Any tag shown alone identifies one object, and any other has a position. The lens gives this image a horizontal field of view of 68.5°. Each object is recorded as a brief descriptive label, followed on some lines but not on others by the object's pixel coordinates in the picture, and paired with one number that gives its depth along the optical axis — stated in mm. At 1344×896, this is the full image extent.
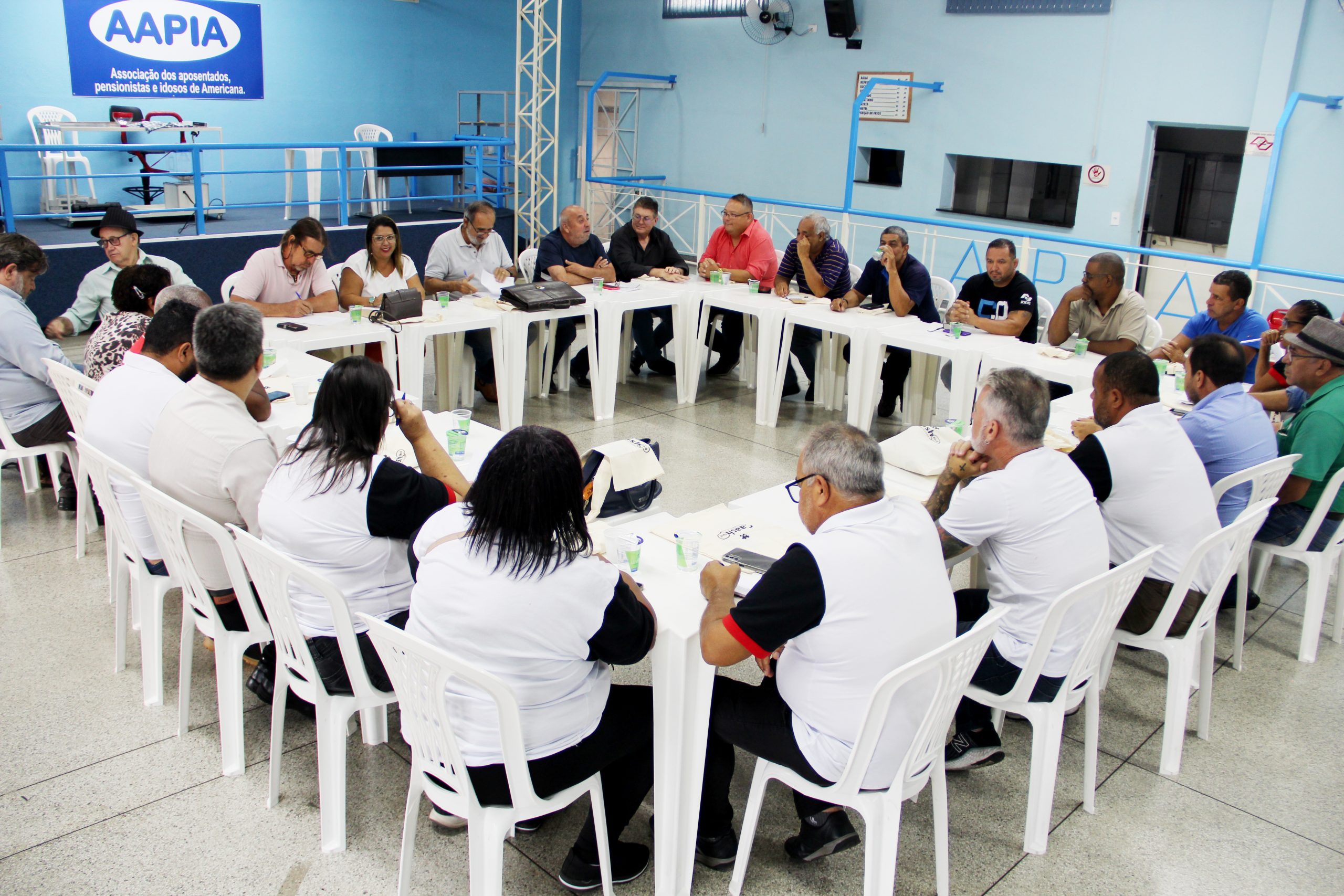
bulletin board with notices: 9508
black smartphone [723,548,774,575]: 2410
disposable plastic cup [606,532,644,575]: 2395
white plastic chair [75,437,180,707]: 2707
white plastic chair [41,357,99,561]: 3281
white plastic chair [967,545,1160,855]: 2297
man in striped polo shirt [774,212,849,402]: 5660
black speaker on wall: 9531
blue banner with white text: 9070
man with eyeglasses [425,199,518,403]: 5684
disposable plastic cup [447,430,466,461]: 3148
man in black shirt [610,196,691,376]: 6090
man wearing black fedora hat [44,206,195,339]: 4262
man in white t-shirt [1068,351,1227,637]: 2656
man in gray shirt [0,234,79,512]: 3678
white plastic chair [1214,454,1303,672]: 2957
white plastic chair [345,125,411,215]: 10094
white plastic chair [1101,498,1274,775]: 2656
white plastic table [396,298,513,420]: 4777
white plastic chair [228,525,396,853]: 2129
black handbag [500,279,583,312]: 5250
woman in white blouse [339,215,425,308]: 5059
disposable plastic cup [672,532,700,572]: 2395
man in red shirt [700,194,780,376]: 6027
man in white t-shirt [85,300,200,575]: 2730
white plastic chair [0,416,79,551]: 3695
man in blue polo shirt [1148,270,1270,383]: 4336
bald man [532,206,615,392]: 5855
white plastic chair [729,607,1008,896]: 1847
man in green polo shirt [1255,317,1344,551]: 3258
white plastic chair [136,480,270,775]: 2355
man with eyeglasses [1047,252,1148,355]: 4719
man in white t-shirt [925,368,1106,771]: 2299
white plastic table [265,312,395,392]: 4336
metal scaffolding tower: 10344
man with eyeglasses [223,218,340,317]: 4598
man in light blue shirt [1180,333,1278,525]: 3150
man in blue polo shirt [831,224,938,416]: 5312
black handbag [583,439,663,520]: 2637
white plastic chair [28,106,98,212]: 8781
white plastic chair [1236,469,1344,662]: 3320
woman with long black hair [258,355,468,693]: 2199
